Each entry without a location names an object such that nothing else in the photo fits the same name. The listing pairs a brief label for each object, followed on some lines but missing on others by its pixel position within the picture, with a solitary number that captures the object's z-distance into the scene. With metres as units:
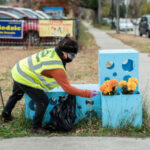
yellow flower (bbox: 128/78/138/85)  4.63
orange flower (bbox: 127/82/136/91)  4.52
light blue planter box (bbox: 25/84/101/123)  4.80
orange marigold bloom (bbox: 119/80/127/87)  4.64
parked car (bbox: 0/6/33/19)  17.09
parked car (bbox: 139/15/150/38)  24.87
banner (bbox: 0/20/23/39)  14.22
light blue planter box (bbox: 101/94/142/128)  4.48
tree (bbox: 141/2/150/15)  71.50
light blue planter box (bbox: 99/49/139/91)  4.77
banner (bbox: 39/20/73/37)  14.23
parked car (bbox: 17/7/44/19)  19.64
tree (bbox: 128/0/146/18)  38.97
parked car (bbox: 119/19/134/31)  40.30
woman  4.19
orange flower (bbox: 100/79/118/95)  4.46
